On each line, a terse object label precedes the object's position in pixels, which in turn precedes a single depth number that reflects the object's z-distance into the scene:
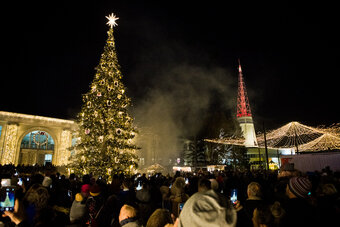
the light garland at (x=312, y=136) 23.93
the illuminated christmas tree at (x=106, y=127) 13.16
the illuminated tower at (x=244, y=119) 52.97
